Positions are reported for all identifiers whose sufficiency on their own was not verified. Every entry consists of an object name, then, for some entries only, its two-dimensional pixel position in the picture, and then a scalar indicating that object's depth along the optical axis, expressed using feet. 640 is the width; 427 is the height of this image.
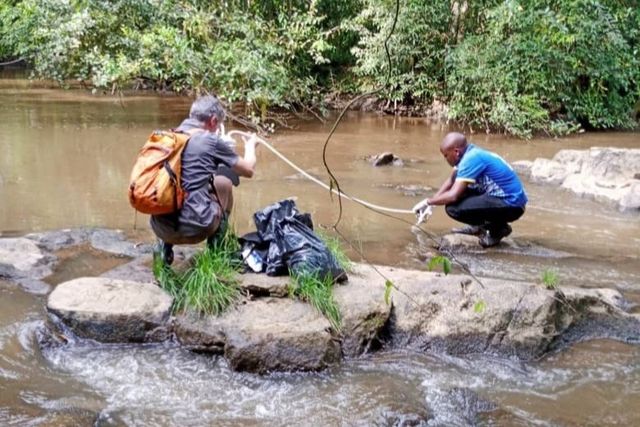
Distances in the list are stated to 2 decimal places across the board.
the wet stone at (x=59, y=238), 17.04
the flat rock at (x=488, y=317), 12.67
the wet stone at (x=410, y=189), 25.79
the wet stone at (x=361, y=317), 12.47
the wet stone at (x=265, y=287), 12.92
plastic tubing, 14.72
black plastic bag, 13.06
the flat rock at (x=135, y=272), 14.34
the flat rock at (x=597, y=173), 25.07
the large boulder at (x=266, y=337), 11.56
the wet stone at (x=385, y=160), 31.27
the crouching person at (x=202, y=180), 12.45
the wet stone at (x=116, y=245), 17.01
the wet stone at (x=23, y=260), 15.00
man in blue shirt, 17.70
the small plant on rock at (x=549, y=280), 13.45
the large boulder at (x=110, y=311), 12.18
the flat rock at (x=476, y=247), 18.40
